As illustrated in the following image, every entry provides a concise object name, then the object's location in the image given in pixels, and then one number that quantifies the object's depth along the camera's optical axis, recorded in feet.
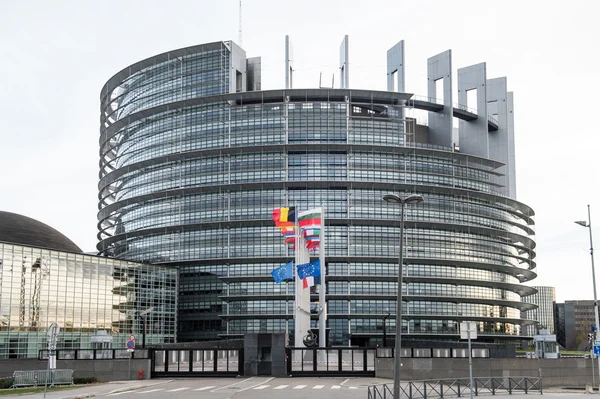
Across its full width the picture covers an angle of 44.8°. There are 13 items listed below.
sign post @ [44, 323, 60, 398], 125.87
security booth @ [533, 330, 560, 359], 252.21
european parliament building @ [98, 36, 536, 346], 367.25
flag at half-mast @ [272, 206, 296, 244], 256.32
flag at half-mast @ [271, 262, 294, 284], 233.37
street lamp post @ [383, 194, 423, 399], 99.05
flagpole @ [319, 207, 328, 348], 243.19
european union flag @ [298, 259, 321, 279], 232.32
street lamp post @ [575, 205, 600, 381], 152.60
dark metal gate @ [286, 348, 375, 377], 163.94
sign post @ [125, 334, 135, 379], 164.09
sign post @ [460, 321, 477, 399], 101.50
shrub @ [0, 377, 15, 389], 151.94
